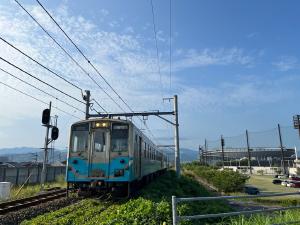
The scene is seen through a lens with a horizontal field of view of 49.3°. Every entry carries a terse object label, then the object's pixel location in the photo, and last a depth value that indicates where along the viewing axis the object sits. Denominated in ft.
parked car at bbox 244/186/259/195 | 116.36
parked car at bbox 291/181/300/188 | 151.78
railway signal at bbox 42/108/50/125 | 68.13
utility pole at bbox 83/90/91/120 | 78.77
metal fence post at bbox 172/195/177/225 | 18.02
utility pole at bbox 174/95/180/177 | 88.48
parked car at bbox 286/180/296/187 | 152.66
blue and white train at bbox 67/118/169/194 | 43.65
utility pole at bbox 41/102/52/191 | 67.79
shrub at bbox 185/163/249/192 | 118.83
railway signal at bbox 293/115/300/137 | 171.01
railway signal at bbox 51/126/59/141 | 71.37
